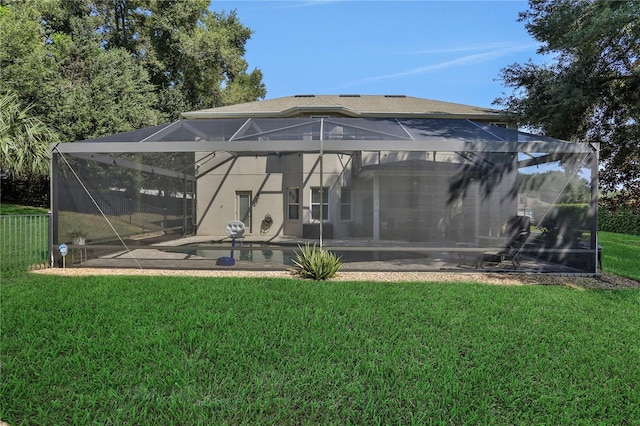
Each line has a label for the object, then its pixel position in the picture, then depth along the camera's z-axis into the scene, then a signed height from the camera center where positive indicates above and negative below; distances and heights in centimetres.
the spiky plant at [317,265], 754 -107
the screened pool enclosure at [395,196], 838 +53
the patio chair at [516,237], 860 -52
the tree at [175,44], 2572 +1294
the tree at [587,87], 1123 +437
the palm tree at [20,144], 1166 +248
